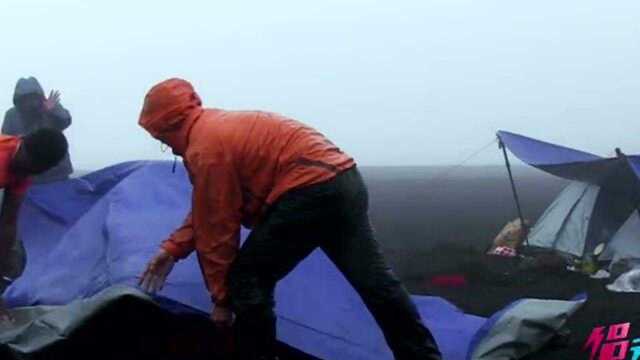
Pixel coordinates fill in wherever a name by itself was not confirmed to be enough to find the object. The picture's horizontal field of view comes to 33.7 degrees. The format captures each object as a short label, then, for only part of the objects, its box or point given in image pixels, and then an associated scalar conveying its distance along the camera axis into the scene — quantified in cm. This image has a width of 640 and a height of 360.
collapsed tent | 479
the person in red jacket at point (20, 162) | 468
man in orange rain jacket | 427
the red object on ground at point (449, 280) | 912
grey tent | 985
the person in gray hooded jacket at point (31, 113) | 739
